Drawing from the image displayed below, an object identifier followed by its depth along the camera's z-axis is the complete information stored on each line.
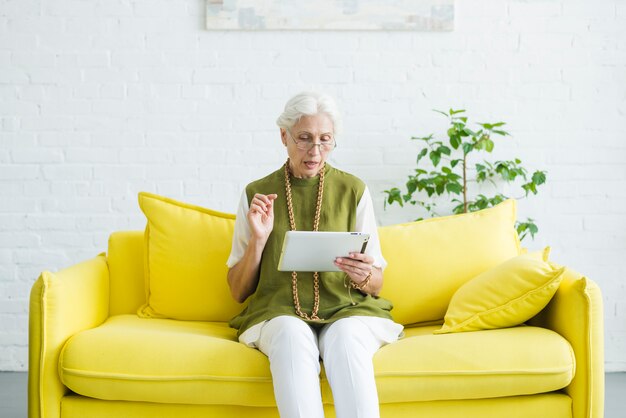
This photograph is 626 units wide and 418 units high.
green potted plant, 3.37
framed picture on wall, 3.54
